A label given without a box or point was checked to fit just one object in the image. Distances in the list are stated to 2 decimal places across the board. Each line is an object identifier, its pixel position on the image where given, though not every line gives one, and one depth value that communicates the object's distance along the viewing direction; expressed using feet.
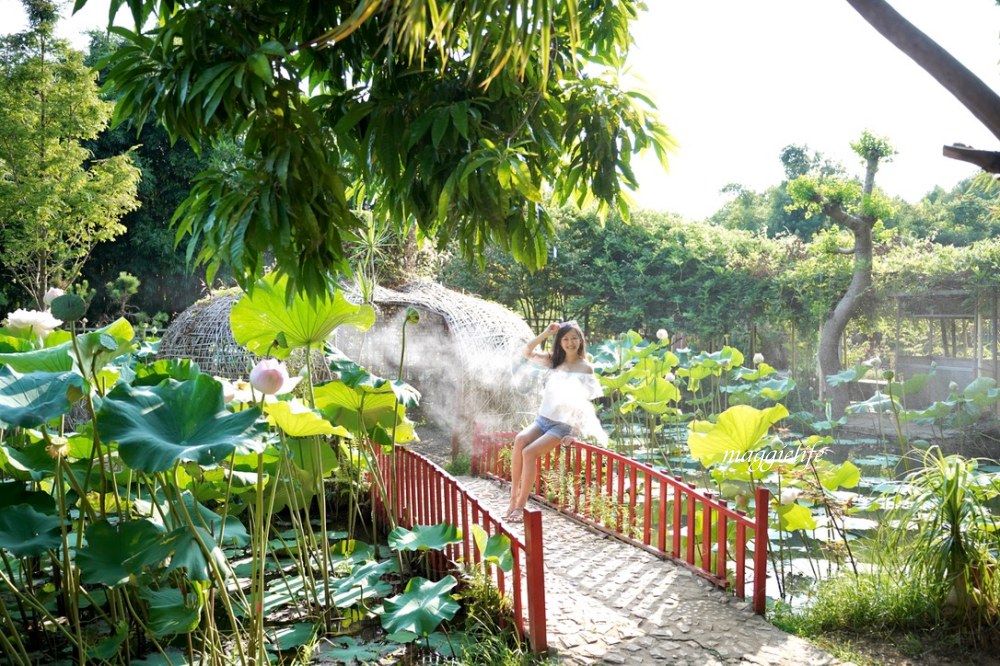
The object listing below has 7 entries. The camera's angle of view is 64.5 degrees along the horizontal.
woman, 16.08
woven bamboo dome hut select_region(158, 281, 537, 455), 22.91
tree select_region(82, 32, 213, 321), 46.37
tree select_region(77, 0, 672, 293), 6.74
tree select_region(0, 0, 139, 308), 30.83
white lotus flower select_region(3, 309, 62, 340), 10.09
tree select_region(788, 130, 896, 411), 34.42
